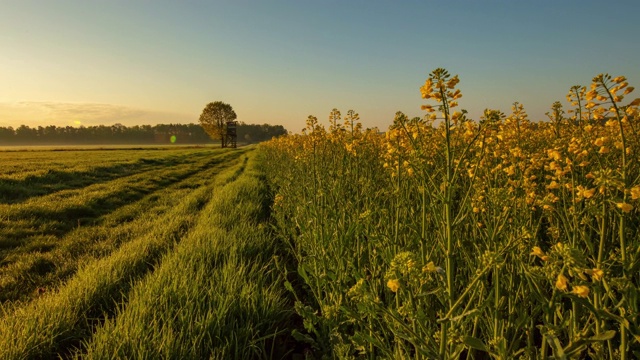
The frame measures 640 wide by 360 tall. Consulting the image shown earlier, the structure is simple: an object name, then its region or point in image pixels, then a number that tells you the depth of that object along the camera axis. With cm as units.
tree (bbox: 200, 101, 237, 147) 6612
